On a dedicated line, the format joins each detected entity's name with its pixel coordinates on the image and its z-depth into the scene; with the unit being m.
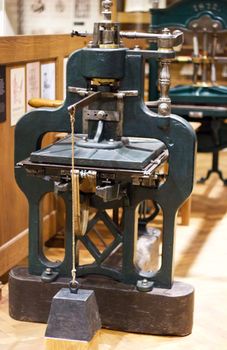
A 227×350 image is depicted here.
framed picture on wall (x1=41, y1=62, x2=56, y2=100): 3.67
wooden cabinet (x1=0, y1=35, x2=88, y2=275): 3.22
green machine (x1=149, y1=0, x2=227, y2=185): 4.59
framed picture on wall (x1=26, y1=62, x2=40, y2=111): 3.47
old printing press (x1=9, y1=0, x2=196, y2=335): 2.64
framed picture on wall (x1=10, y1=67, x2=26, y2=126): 3.29
